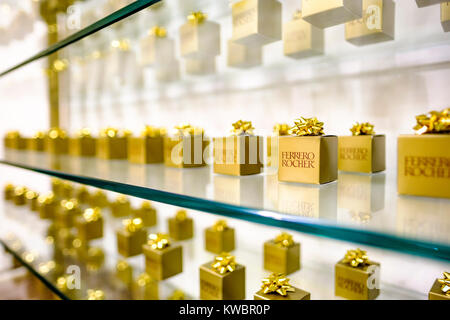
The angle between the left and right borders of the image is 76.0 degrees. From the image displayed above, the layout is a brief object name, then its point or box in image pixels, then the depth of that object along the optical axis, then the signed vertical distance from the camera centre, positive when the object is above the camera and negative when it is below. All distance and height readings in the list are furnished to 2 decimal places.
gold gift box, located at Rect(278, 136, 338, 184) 0.45 -0.03
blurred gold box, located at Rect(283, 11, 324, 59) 0.64 +0.23
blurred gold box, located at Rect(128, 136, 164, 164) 0.80 -0.02
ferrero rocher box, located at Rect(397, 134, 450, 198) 0.37 -0.03
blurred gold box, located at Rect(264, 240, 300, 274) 0.76 -0.31
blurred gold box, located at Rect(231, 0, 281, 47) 0.61 +0.26
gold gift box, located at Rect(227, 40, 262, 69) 0.78 +0.24
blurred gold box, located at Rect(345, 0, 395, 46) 0.54 +0.23
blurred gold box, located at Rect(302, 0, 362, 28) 0.48 +0.23
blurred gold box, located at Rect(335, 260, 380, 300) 0.62 -0.31
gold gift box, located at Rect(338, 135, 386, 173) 0.54 -0.02
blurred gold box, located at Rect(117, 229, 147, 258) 0.98 -0.34
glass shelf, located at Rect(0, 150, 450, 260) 0.26 -0.08
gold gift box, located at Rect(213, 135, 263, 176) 0.58 -0.03
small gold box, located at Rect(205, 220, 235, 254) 0.92 -0.31
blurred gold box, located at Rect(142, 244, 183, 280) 0.80 -0.34
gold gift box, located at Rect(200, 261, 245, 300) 0.65 -0.33
